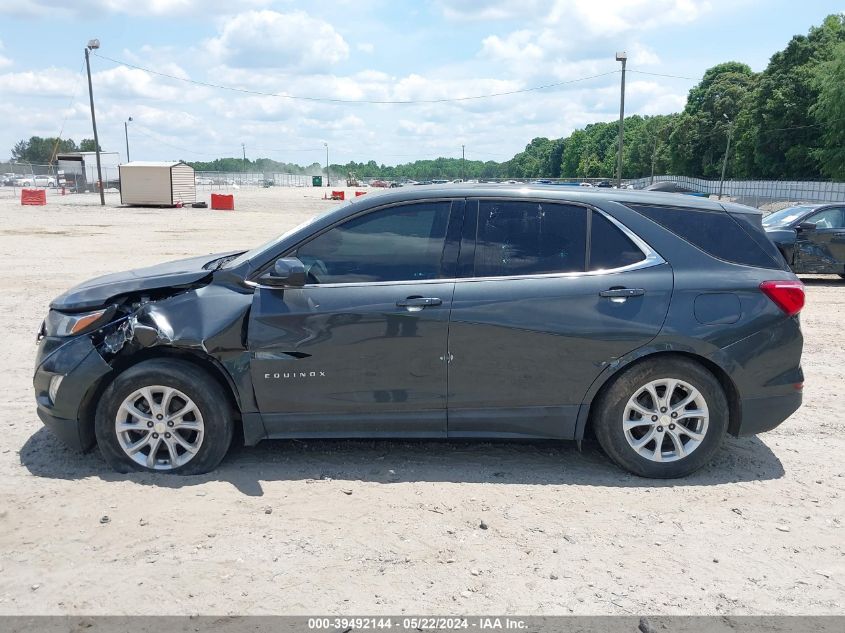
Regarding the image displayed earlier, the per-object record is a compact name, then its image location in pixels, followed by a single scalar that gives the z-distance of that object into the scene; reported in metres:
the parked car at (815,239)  13.18
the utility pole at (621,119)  35.09
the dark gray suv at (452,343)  4.54
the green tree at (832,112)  60.09
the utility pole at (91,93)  37.69
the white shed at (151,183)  39.78
